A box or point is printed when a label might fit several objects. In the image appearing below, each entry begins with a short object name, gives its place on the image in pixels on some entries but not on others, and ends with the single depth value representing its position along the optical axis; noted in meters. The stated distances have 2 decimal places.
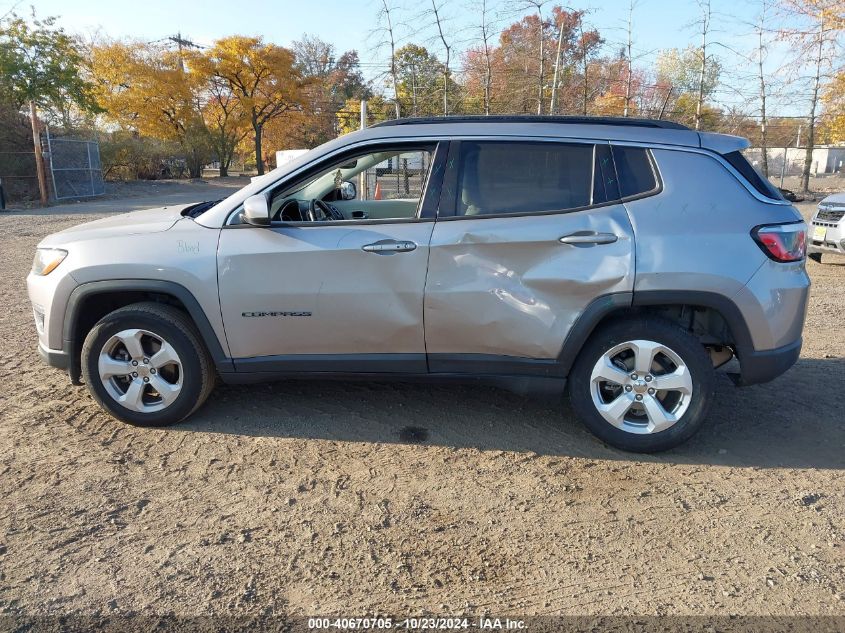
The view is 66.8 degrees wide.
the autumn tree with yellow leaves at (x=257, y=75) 43.81
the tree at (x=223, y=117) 46.22
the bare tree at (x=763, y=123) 18.48
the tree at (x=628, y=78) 15.12
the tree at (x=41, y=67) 30.27
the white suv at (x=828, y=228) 8.84
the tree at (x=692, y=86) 18.00
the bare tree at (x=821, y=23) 15.81
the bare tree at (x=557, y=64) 13.97
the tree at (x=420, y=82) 16.30
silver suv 3.54
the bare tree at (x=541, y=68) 14.44
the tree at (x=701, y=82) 17.43
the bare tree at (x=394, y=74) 15.06
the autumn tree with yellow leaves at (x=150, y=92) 41.66
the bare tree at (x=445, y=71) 14.12
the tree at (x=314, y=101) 48.81
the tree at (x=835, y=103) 18.48
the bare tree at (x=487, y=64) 14.57
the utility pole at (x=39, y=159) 19.36
